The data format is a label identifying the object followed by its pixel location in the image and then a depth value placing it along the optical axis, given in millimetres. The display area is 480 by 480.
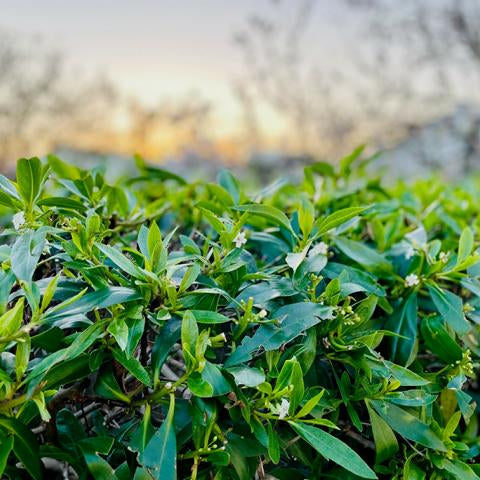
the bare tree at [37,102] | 10375
